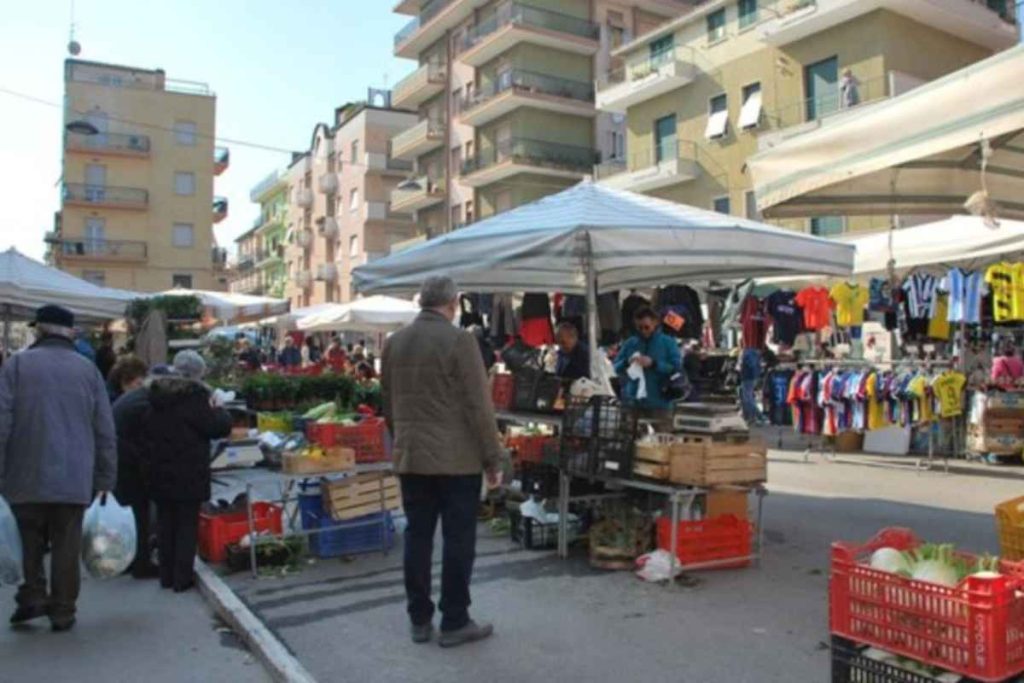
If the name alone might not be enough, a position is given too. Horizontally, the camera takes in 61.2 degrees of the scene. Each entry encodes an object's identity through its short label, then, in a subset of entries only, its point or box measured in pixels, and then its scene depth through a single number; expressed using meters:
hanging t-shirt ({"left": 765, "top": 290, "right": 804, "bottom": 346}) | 12.60
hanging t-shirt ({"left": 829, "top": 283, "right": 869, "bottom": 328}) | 12.05
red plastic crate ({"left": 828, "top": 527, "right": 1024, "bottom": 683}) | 2.85
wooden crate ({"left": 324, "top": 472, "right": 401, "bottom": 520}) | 6.66
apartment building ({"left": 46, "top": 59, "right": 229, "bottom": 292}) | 50.06
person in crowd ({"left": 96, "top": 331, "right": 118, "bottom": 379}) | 12.35
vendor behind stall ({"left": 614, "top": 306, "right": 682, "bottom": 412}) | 6.90
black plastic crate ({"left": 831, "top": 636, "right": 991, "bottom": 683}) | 3.05
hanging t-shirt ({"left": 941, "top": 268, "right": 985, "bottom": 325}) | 10.10
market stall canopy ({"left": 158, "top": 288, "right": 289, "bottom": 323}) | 14.54
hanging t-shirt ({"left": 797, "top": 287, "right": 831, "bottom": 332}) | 12.39
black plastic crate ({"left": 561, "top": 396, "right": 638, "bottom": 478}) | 6.10
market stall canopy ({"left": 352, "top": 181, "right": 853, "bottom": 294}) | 5.86
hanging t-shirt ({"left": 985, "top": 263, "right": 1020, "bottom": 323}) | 9.73
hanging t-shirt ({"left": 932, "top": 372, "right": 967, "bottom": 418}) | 10.57
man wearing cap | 5.07
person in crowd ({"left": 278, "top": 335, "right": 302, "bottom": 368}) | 22.13
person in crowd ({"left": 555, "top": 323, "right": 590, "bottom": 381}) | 7.91
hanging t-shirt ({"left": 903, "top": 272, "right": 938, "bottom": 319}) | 10.74
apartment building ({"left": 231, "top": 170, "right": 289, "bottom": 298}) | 70.75
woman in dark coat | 6.02
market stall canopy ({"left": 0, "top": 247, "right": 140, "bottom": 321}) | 9.86
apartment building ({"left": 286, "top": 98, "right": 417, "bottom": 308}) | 50.66
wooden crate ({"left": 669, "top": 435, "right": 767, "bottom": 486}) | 5.80
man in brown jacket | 4.61
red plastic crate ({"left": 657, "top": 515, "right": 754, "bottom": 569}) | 5.96
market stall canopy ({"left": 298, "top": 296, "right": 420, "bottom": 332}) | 16.14
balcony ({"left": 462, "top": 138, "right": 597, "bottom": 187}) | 36.47
